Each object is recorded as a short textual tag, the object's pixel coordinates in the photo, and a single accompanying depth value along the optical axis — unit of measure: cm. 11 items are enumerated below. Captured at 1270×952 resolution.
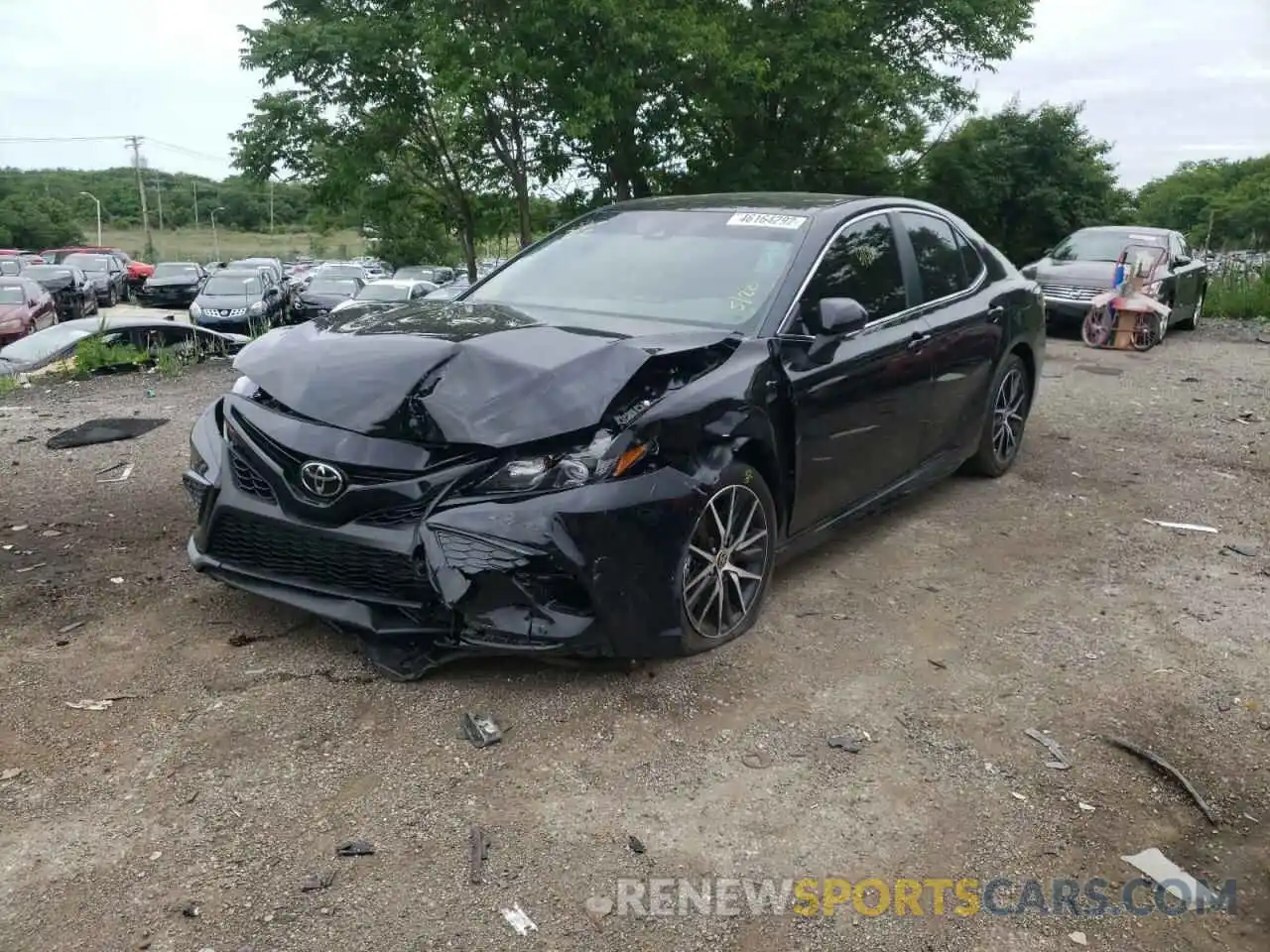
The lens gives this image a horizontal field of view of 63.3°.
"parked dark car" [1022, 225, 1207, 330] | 1384
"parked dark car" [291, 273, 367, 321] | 2262
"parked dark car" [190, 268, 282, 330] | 2078
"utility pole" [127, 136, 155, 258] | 7519
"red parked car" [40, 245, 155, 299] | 3853
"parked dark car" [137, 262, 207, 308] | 3309
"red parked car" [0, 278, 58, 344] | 1811
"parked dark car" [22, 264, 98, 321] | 2644
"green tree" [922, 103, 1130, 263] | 2930
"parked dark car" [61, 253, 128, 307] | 3334
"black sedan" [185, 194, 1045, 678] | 327
